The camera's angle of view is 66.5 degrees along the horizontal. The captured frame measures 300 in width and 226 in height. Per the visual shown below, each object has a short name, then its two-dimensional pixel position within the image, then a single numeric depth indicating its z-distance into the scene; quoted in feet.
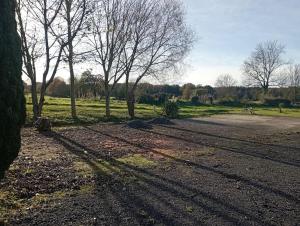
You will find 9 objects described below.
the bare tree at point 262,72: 159.97
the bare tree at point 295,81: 152.55
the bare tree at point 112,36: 58.05
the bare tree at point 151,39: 61.15
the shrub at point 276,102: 136.43
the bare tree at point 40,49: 41.12
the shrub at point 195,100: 131.13
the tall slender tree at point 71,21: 43.35
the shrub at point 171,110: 66.59
